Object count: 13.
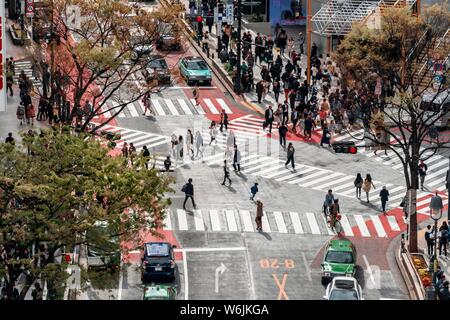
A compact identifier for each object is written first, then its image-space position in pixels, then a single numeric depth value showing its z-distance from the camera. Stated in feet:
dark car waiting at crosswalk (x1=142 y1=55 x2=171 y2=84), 255.29
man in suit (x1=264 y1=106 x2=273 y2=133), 239.09
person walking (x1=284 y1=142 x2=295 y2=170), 218.18
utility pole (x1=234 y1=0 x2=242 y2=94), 259.15
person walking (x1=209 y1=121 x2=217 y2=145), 233.99
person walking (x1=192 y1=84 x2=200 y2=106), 261.24
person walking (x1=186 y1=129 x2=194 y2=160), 227.20
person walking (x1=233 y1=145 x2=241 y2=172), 215.92
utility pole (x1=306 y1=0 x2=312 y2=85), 264.31
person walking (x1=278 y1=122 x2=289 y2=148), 228.84
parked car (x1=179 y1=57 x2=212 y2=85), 273.33
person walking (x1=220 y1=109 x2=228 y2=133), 238.89
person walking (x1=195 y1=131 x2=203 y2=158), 224.74
